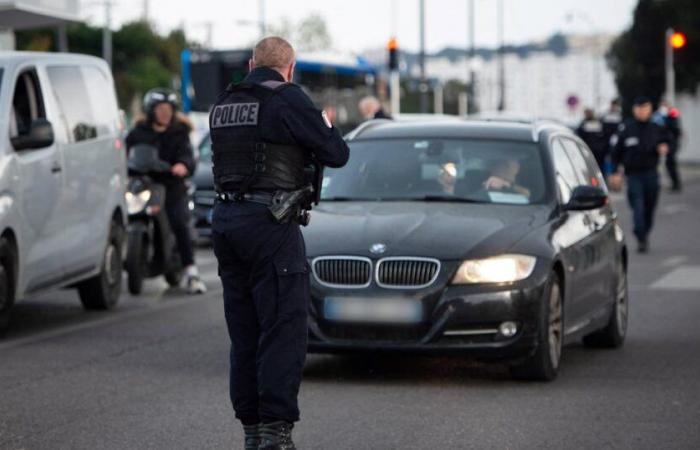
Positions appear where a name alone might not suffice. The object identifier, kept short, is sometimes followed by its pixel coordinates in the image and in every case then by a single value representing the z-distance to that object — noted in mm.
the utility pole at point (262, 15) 82812
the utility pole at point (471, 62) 71250
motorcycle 16359
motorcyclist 16531
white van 12602
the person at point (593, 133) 33562
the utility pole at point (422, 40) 56250
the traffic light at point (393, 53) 44188
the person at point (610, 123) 34500
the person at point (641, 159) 22078
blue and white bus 40812
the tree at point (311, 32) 99125
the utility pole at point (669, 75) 58750
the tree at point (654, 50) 78875
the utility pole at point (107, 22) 73581
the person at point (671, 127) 36372
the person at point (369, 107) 21262
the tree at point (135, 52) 103625
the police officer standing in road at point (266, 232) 7254
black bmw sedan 9906
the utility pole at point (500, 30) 100288
